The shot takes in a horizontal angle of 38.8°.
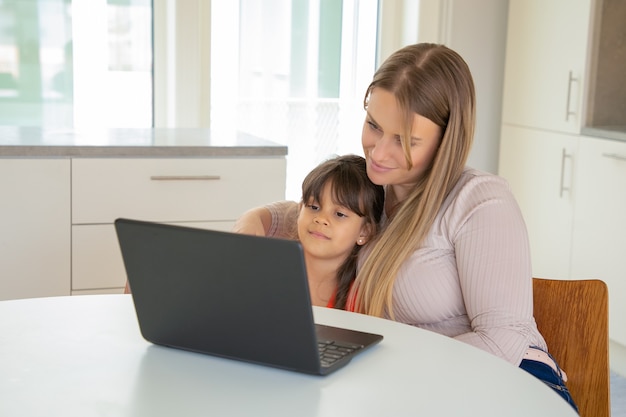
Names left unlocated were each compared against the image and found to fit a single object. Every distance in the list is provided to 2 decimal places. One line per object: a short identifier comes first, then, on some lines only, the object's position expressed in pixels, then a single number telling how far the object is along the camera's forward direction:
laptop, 1.05
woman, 1.51
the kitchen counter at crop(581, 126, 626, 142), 3.11
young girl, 1.73
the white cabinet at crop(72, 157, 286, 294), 2.55
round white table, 1.02
